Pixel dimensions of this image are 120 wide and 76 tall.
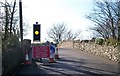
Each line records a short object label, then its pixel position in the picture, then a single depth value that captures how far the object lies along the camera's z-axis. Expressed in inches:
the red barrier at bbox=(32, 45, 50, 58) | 804.6
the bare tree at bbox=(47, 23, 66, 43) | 3853.3
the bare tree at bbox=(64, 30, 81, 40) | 3912.9
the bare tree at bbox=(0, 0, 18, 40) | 1044.5
